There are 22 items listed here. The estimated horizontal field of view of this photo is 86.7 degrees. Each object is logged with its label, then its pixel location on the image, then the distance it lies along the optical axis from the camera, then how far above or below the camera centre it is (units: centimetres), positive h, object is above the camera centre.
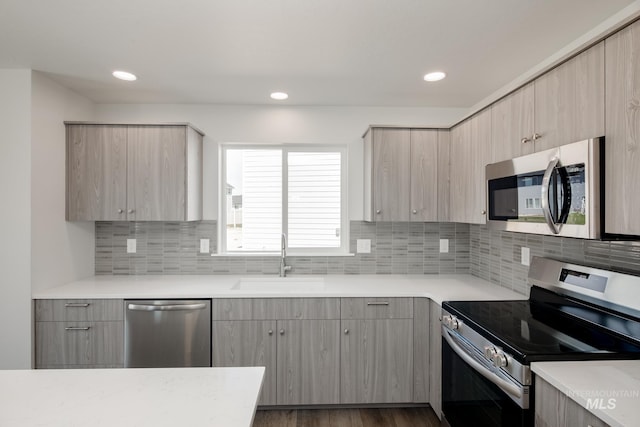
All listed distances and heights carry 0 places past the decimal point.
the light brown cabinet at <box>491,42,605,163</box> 132 +49
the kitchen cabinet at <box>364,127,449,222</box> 271 +33
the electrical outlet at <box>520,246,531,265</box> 223 -26
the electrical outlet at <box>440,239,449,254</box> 302 -27
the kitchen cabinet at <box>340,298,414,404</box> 237 -95
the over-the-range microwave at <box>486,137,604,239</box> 128 +11
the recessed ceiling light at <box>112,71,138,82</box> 231 +97
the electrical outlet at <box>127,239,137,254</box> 292 -27
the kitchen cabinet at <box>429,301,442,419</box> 221 -96
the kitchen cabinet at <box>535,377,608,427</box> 103 -64
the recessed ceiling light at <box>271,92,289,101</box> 268 +97
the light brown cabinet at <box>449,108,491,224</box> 218 +35
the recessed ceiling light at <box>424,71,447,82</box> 231 +97
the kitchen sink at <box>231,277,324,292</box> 284 -57
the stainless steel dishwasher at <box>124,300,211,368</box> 229 -79
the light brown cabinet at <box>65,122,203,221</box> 259 +34
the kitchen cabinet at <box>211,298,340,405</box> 233 -88
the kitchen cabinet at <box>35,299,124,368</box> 227 -79
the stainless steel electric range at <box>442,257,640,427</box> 129 -51
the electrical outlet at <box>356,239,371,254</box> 301 -27
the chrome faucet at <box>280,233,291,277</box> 289 -36
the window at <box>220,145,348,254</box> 307 +16
